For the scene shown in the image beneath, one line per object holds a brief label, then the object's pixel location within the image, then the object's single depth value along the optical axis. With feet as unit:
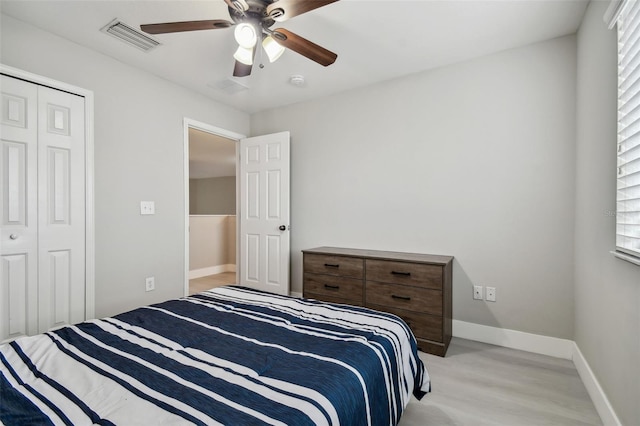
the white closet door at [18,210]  7.07
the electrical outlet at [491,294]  8.84
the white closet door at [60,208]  7.65
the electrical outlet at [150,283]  9.88
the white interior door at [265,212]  12.33
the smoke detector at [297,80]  10.24
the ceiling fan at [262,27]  5.42
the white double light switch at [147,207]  9.80
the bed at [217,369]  2.87
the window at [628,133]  4.38
